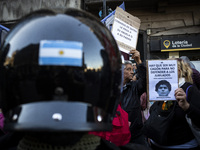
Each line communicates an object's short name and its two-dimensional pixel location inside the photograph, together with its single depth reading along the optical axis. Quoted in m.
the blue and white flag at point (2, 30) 2.10
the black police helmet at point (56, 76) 0.77
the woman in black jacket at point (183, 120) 1.88
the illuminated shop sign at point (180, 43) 6.98
